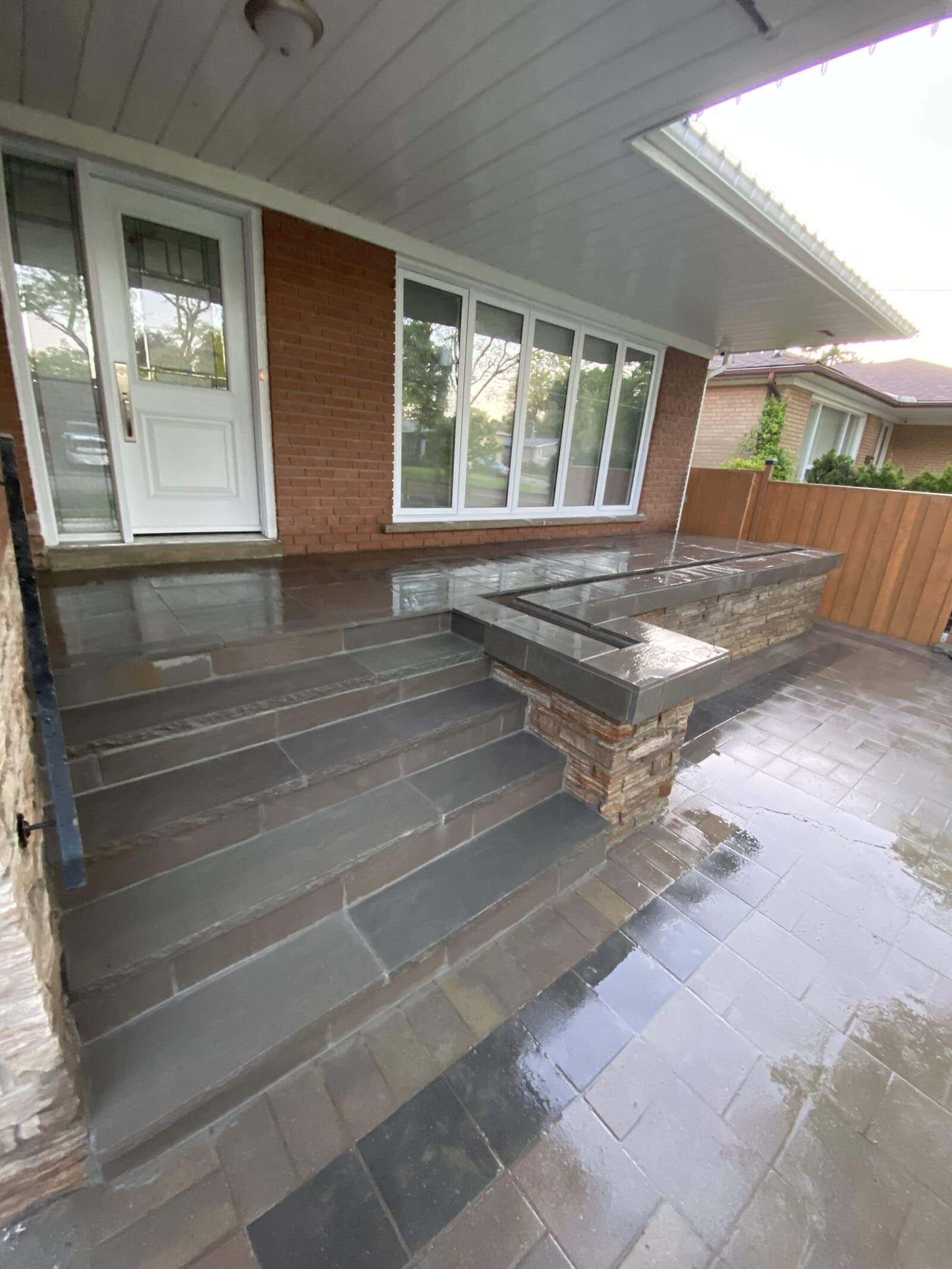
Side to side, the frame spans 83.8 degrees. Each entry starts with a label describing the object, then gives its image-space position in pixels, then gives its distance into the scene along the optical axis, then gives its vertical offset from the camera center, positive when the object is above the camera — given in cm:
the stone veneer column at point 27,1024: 93 -112
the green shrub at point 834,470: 872 +19
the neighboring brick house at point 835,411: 944 +139
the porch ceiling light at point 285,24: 177 +135
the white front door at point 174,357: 298 +41
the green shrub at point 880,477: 812 +13
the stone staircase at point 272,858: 133 -127
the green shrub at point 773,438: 923 +63
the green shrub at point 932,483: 828 +10
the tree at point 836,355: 2011 +489
